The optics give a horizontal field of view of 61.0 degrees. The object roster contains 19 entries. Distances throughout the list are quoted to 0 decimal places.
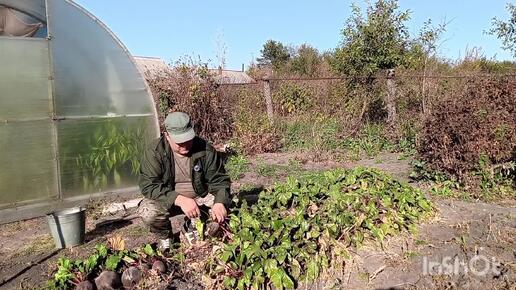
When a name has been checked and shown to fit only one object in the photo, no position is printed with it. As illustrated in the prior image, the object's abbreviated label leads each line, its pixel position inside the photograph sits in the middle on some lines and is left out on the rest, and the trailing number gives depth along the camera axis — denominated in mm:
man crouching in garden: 3674
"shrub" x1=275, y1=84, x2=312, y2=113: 12672
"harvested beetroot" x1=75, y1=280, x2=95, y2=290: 3166
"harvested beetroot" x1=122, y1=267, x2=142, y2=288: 3354
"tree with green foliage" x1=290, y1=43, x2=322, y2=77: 20062
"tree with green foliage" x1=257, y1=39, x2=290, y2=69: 38781
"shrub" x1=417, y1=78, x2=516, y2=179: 5504
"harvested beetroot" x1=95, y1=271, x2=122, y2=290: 3252
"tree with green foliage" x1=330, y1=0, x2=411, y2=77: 10227
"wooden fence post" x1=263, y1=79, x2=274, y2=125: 10852
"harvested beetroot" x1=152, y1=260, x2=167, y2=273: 3430
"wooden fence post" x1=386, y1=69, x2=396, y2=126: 9703
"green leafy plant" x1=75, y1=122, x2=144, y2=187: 6355
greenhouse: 5703
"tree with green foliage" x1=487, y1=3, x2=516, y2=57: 11109
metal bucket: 4453
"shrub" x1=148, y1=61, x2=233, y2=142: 10250
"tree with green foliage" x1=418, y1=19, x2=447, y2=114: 10328
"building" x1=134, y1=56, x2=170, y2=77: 24422
